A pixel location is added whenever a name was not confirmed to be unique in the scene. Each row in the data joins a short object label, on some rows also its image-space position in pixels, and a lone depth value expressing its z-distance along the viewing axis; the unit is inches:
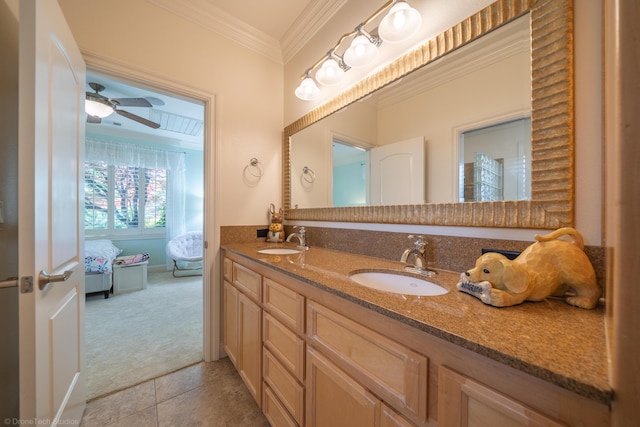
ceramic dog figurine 24.5
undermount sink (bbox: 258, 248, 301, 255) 63.6
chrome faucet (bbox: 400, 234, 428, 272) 41.1
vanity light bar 44.8
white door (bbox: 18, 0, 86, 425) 29.7
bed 119.0
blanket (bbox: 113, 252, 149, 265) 133.6
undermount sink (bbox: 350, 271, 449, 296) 37.7
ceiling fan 91.0
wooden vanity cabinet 16.5
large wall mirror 30.4
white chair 166.6
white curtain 165.5
